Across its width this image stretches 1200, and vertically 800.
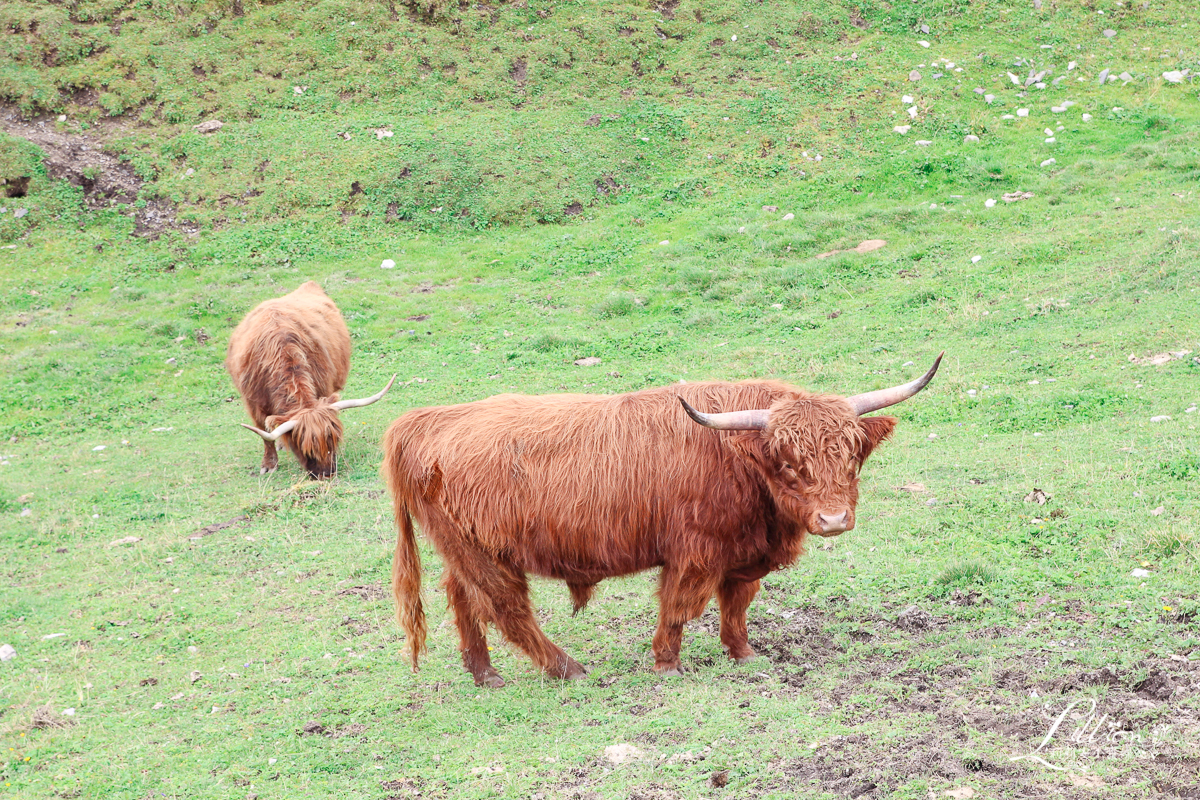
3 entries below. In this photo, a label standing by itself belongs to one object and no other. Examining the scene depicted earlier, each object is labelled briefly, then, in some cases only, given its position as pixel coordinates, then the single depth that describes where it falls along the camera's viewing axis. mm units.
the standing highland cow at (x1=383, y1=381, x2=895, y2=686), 10867
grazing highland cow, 22359
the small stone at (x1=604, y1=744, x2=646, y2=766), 9546
